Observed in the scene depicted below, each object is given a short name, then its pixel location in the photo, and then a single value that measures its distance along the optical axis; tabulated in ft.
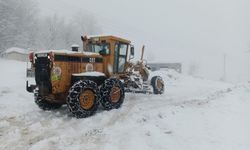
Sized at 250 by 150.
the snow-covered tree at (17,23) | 82.48
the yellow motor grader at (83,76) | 19.34
